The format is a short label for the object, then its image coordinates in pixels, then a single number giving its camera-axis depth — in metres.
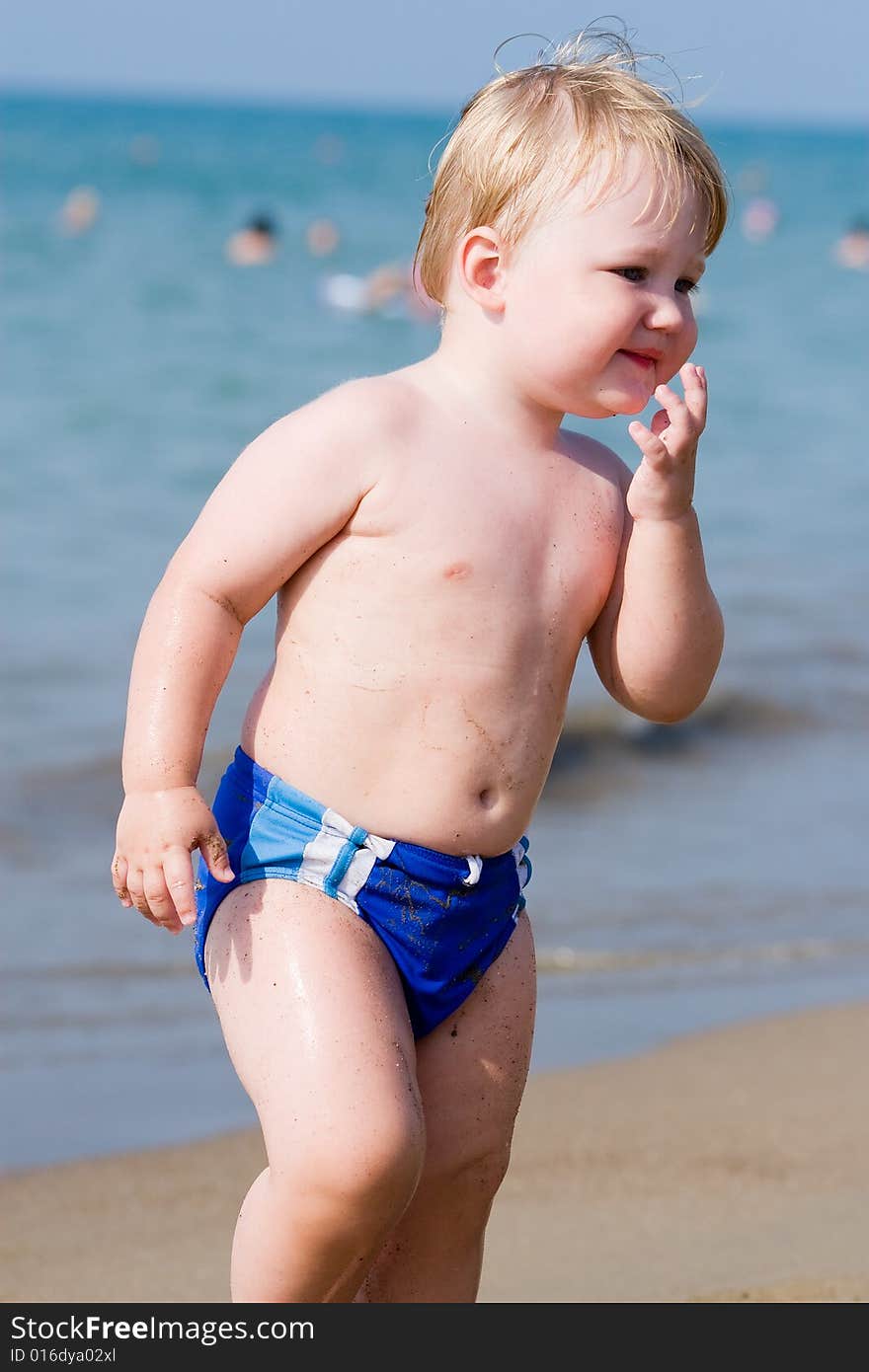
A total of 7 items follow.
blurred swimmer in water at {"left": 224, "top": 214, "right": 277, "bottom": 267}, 22.02
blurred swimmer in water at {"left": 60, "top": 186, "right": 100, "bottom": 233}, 24.45
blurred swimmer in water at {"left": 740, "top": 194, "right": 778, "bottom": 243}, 31.94
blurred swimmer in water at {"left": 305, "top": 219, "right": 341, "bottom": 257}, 24.61
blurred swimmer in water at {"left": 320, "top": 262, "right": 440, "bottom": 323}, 17.50
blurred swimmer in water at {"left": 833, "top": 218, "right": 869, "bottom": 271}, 26.75
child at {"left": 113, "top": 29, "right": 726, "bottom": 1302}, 2.24
